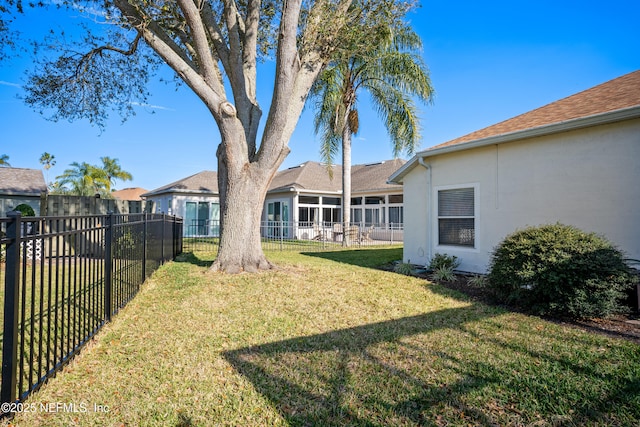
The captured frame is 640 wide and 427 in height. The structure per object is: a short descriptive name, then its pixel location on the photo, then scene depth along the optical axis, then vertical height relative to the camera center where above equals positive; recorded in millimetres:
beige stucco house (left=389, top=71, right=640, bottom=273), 5996 +818
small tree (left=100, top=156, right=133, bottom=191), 34031 +4663
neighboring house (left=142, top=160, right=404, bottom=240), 20984 +1067
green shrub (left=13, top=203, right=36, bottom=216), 12334 +243
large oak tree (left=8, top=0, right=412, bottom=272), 7559 +3841
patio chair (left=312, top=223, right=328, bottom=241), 21152 -889
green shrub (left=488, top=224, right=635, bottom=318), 4789 -874
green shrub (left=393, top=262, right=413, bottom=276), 8918 -1428
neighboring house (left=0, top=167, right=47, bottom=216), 16047 +1456
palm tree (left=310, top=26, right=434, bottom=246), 14594 +5790
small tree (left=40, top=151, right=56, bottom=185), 36500 +6106
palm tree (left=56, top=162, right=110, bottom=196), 27906 +3178
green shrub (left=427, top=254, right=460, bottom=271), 8594 -1187
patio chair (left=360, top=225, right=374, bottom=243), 18984 -1074
